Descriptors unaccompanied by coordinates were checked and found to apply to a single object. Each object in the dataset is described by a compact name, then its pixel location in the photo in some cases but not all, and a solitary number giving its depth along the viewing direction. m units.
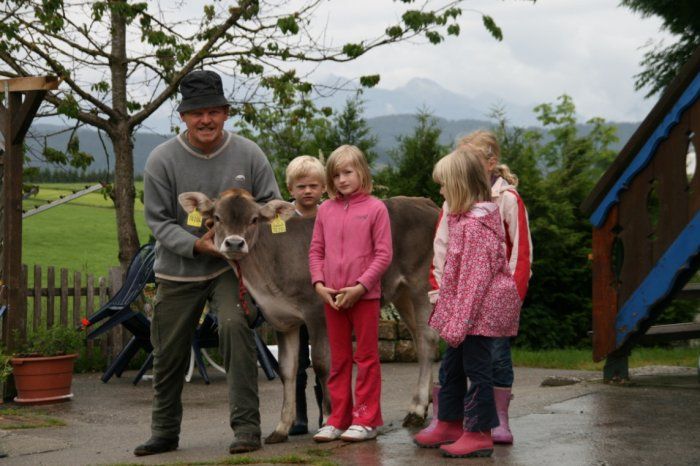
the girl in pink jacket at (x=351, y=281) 6.45
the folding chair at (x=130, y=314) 11.45
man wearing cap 6.45
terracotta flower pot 10.01
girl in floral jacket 5.91
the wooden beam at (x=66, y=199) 14.95
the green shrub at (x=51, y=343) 10.31
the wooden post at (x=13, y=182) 10.32
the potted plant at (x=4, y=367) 9.41
